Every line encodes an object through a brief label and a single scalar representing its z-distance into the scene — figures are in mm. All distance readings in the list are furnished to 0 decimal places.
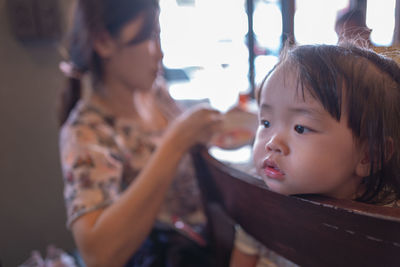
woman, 913
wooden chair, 404
